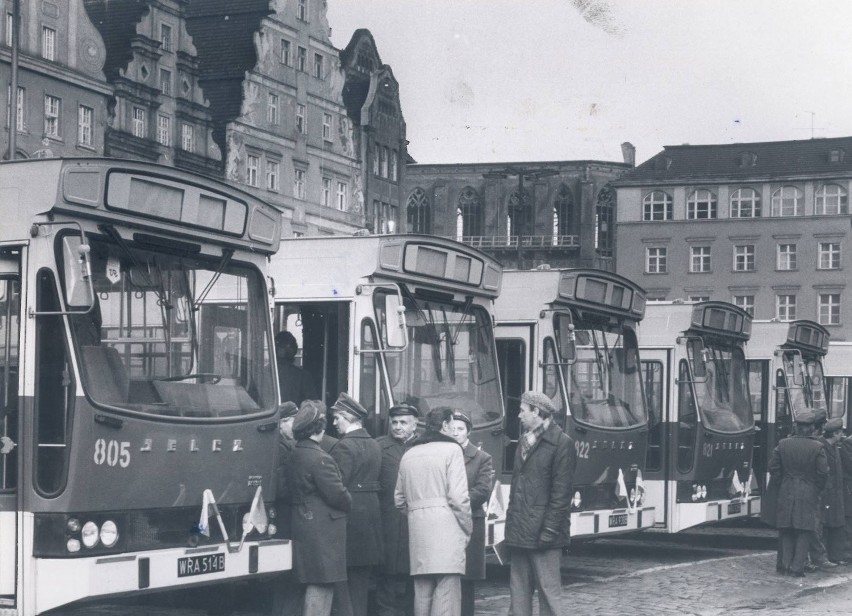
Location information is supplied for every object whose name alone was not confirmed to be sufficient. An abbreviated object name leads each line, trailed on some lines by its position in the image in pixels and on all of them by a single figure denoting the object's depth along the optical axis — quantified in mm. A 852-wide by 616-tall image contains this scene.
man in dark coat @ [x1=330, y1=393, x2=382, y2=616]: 10547
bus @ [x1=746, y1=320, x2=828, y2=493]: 21188
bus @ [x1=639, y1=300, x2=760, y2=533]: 17953
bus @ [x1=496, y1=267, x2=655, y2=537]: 15281
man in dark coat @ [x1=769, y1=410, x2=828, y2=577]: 16016
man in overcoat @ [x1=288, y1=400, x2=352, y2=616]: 10125
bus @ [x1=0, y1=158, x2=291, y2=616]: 8633
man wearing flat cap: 10727
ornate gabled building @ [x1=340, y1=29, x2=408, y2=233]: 67375
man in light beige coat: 10070
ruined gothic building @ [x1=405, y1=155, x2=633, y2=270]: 98562
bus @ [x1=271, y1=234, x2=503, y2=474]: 12453
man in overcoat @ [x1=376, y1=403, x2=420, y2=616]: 10836
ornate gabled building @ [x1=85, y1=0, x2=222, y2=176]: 47281
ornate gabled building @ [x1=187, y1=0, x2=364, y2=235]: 54812
